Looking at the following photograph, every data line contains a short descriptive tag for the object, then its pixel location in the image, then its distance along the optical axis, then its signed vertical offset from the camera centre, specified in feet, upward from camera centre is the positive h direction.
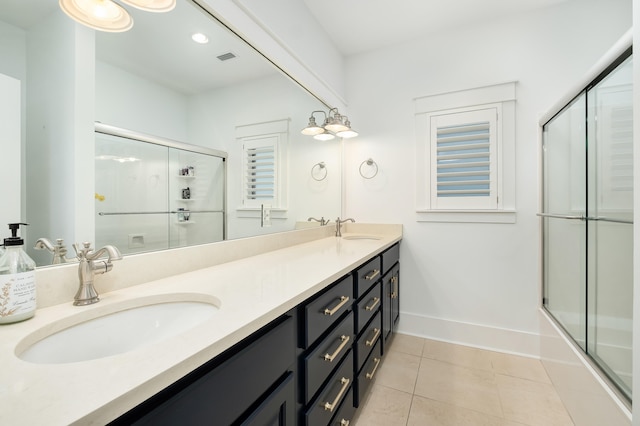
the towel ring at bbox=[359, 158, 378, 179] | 8.80 +1.48
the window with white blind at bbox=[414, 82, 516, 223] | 7.26 +1.51
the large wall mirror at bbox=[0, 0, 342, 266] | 2.43 +1.19
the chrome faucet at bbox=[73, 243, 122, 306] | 2.55 -0.56
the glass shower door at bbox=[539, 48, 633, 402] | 4.19 -0.15
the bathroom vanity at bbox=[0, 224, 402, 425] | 1.38 -0.91
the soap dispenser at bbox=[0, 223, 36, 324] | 2.07 -0.54
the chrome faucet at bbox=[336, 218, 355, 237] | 8.63 -0.43
